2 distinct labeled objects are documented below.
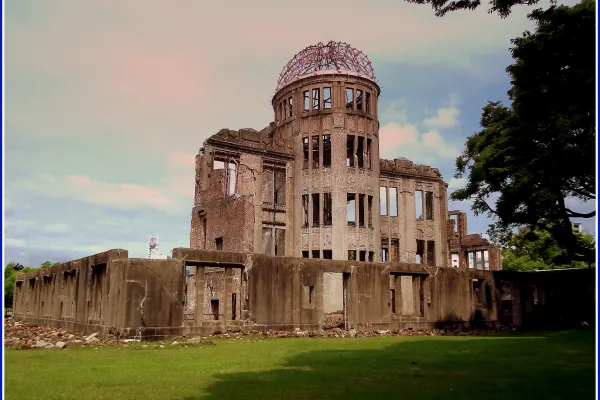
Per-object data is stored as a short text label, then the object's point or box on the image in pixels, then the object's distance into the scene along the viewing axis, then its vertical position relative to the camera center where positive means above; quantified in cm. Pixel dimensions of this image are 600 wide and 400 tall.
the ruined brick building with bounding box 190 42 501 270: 2956 +384
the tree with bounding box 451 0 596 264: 1591 +375
